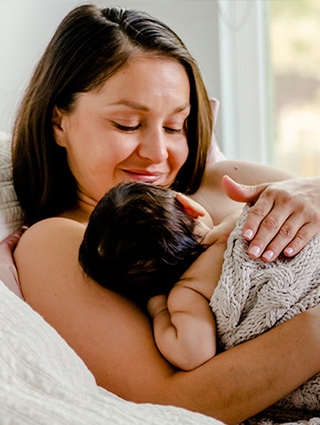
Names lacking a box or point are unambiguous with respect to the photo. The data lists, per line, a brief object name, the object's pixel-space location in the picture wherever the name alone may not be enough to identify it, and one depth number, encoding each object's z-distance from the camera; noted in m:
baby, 1.07
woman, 1.03
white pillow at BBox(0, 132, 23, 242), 1.49
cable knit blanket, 1.04
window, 2.83
